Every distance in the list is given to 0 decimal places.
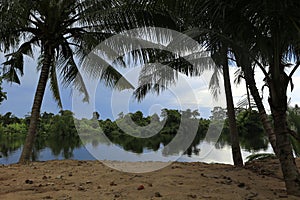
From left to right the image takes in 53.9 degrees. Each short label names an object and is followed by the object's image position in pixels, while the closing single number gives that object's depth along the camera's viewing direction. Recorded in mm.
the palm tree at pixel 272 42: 3160
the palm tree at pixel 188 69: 3691
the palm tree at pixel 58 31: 6090
